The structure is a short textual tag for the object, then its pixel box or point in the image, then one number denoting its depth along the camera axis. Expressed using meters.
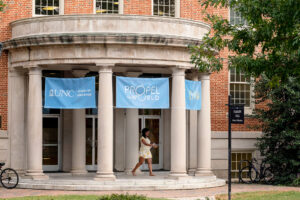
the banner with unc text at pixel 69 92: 23.44
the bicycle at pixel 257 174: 27.00
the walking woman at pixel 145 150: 25.02
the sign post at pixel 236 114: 18.58
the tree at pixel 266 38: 15.07
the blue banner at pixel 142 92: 23.41
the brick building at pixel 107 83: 23.16
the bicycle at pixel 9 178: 22.91
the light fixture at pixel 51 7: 25.95
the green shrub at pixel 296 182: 25.28
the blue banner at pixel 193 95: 24.48
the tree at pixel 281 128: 26.06
